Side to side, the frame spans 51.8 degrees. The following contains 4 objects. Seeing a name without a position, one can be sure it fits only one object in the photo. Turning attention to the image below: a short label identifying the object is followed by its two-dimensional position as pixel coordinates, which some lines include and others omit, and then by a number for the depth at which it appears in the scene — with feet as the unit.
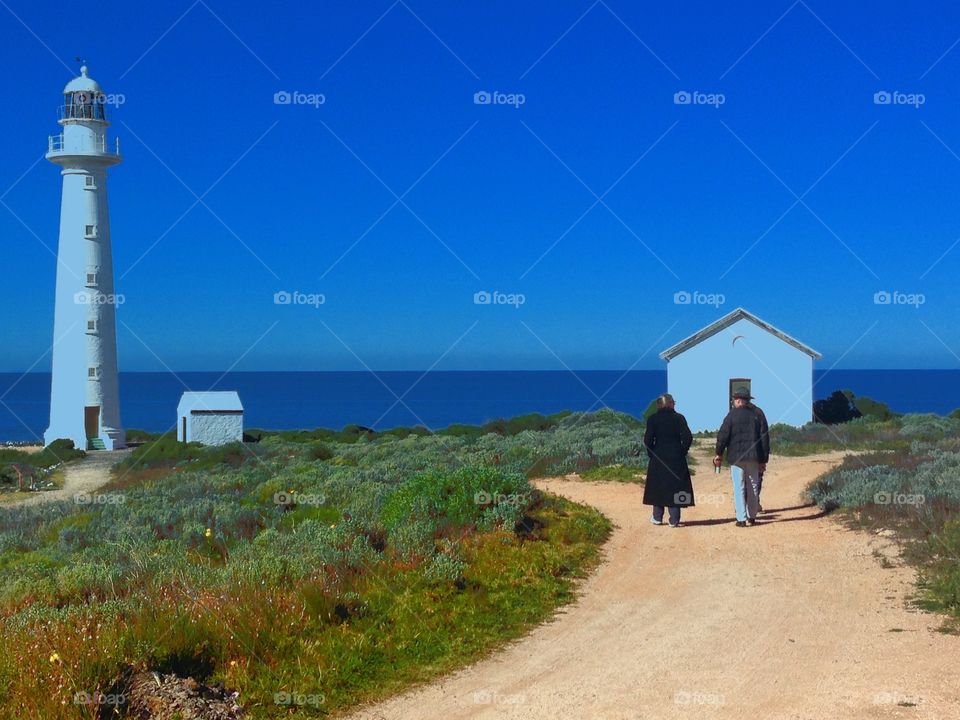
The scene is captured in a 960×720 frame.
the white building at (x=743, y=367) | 113.50
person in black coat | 43.32
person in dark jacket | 42.27
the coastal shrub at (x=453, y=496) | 39.34
